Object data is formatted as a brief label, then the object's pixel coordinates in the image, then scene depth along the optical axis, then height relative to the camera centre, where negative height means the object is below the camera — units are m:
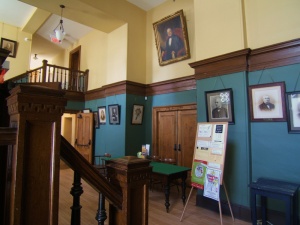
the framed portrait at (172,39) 5.01 +2.36
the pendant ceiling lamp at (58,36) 5.69 +2.66
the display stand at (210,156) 2.97 -0.44
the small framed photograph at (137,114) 5.62 +0.39
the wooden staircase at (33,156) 0.69 -0.11
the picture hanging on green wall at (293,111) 2.84 +0.24
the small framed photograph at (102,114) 6.43 +0.45
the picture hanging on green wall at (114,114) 5.69 +0.41
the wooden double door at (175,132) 4.90 -0.11
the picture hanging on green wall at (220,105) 3.48 +0.41
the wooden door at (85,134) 6.73 -0.22
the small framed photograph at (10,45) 6.91 +2.92
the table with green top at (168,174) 3.51 -0.85
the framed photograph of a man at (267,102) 3.01 +0.41
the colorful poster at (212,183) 2.93 -0.84
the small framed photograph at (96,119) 6.75 +0.28
